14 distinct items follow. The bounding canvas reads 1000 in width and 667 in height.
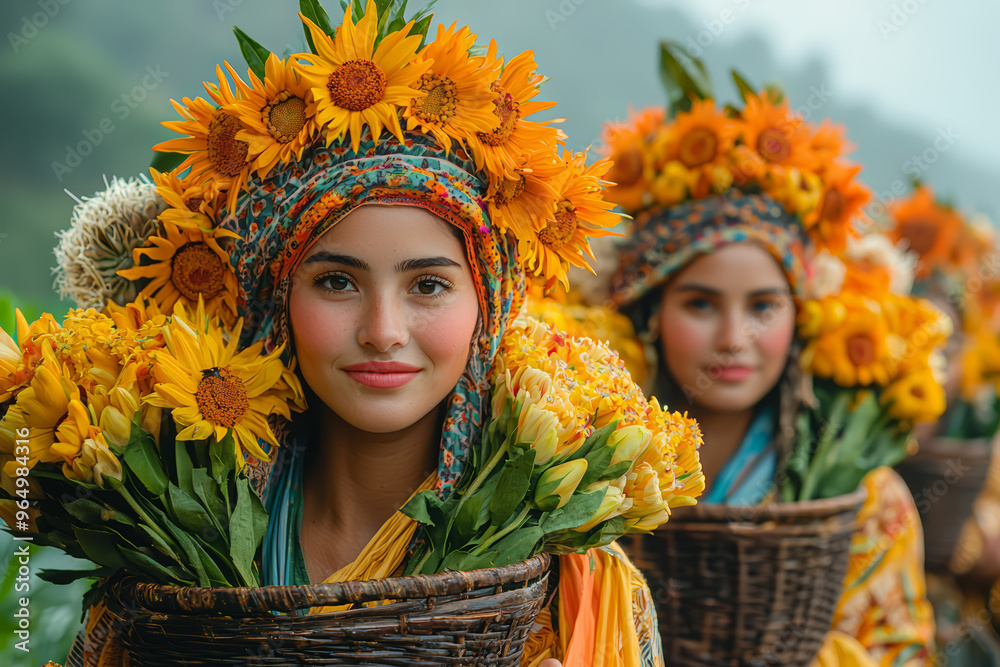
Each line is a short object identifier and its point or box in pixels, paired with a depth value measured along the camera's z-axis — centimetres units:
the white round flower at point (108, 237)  171
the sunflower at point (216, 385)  145
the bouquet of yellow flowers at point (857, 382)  266
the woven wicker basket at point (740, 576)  231
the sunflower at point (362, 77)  149
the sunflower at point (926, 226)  383
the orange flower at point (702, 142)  258
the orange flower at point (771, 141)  256
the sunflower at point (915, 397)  272
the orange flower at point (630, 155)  272
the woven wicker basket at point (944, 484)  366
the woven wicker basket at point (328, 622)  125
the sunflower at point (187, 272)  163
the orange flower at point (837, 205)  262
